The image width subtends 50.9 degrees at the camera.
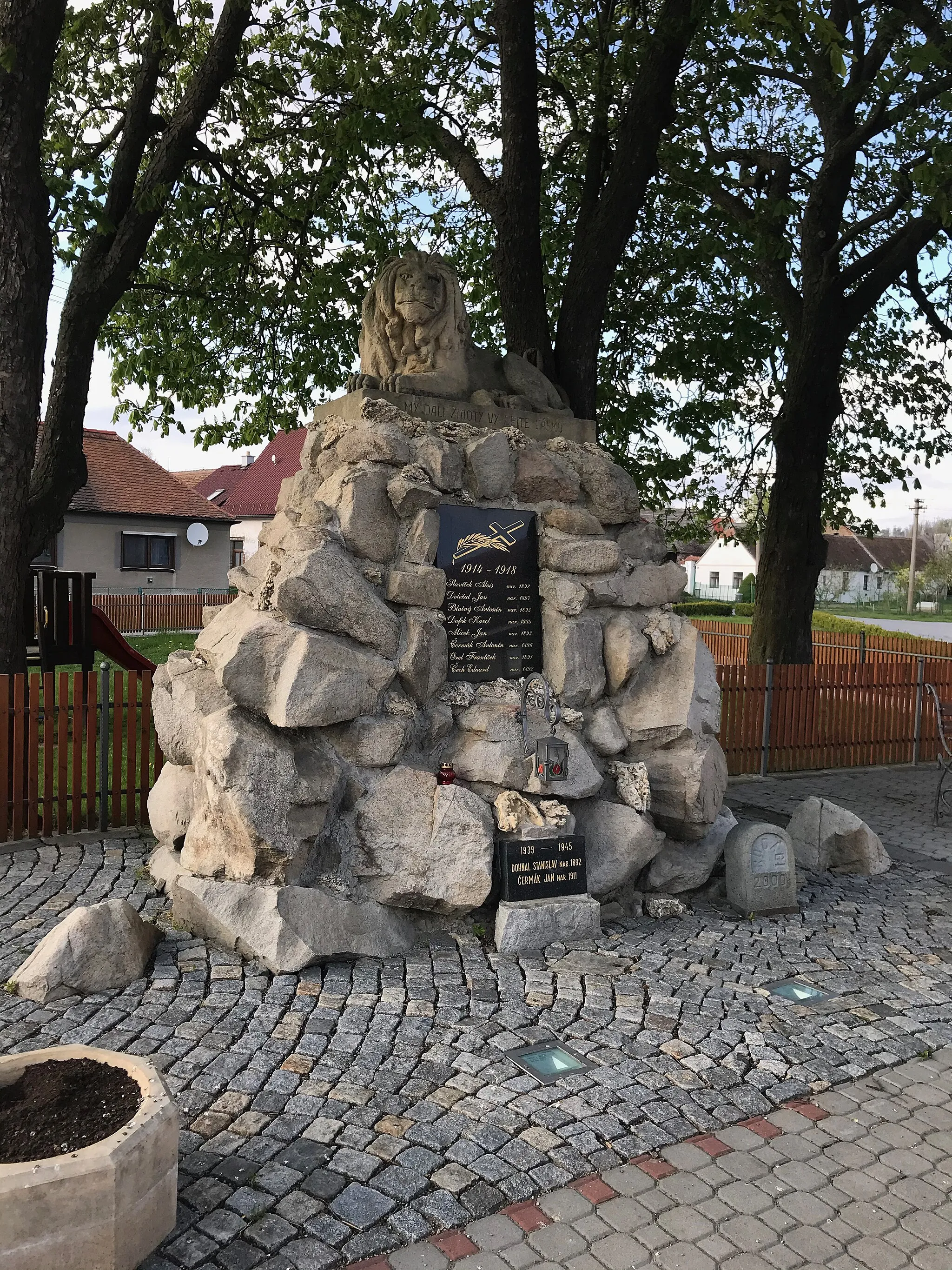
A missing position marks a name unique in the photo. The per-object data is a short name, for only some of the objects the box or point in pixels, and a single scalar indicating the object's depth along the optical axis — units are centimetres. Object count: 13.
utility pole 5241
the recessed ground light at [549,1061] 462
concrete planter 303
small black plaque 610
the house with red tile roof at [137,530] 2820
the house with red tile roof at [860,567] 6281
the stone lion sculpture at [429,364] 700
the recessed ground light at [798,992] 554
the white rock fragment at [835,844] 796
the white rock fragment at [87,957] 516
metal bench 1002
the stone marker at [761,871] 683
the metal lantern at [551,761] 629
